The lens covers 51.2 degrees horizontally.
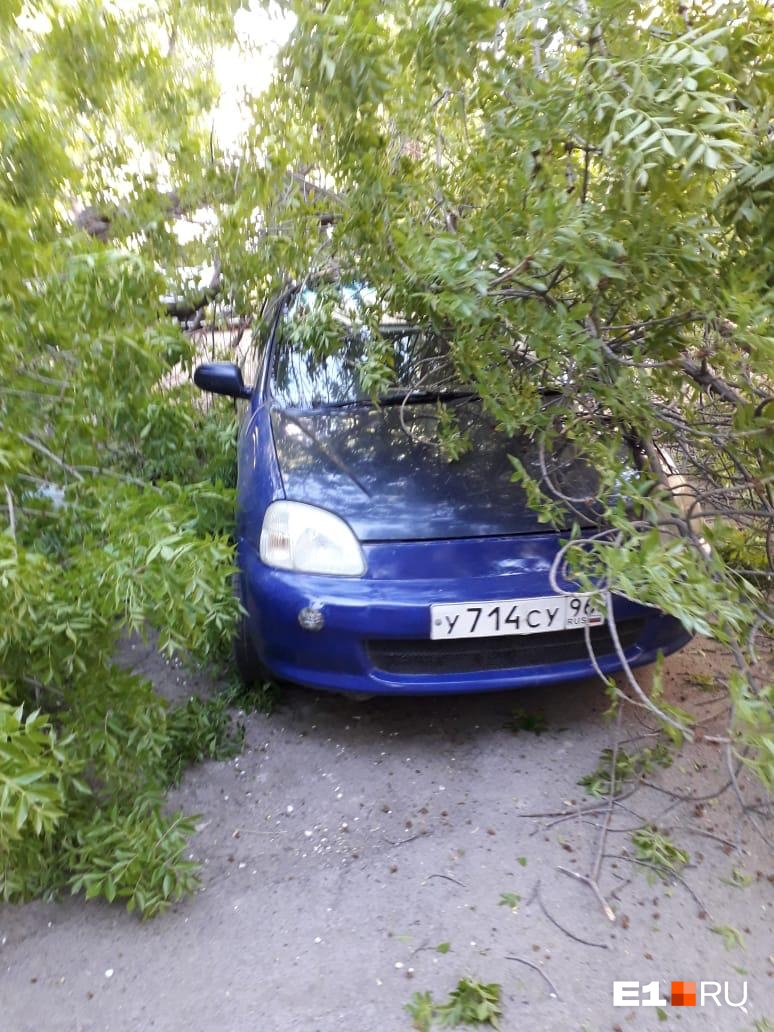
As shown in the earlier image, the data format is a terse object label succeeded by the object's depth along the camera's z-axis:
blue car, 2.85
